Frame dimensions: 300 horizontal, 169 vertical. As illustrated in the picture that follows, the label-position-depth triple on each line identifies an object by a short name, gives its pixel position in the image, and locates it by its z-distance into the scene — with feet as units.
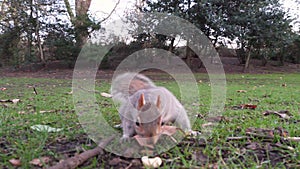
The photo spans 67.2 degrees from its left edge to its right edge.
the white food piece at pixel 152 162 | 1.06
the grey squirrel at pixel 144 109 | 1.26
